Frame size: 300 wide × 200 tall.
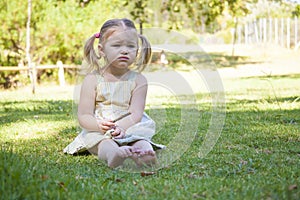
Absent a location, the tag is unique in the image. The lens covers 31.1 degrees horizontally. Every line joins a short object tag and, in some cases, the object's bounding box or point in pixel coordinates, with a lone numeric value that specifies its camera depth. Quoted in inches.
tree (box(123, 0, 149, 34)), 520.5
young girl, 139.4
